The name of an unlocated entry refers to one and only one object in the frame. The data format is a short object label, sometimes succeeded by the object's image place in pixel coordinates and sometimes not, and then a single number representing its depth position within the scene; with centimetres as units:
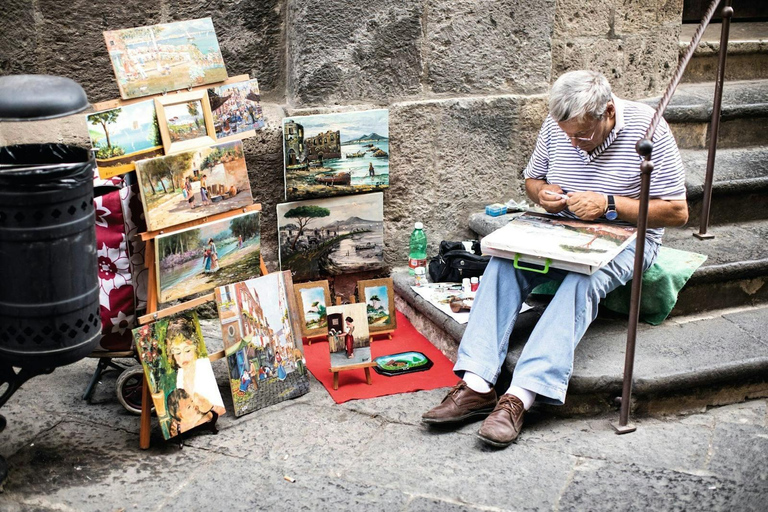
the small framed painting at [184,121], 280
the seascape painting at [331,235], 388
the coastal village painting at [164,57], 269
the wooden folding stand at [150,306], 285
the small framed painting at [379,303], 380
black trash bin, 229
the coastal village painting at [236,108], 298
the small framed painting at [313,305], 376
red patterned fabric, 295
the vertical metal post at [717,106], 371
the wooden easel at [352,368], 331
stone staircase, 307
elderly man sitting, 294
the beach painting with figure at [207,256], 290
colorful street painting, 308
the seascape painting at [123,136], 266
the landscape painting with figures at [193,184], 280
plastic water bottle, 406
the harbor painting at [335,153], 374
